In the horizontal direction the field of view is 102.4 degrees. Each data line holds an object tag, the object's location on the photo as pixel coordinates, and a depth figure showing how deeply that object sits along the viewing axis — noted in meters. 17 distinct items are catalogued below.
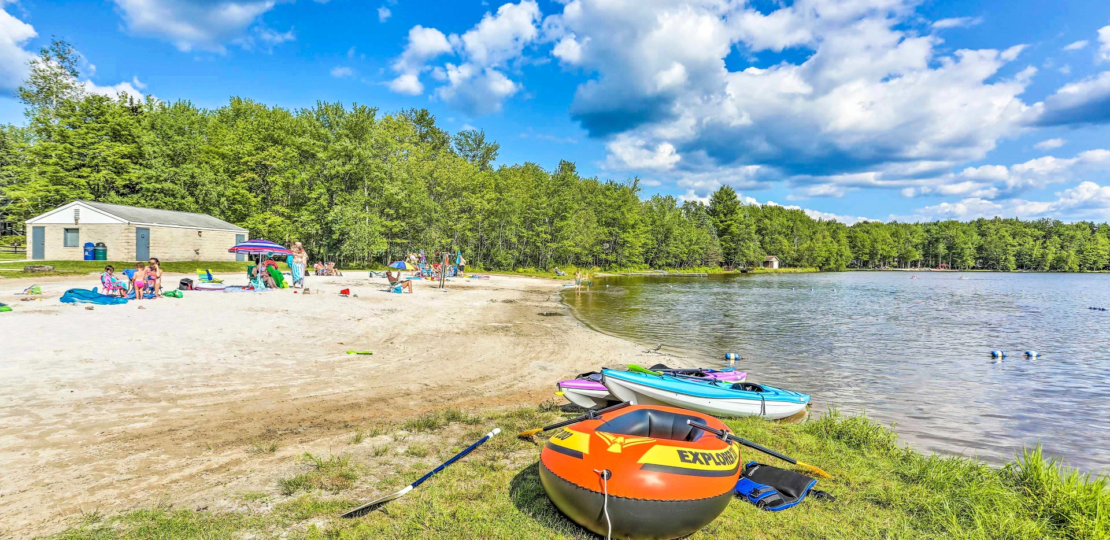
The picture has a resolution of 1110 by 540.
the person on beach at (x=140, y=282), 15.58
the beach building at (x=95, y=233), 29.70
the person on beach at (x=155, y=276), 16.27
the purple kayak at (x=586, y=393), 7.85
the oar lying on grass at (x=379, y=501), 4.36
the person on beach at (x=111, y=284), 15.57
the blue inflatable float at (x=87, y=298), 14.27
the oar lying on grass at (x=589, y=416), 5.12
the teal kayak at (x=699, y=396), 7.51
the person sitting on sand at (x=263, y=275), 20.69
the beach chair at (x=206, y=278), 21.57
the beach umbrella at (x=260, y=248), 20.41
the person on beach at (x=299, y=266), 21.34
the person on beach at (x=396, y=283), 23.80
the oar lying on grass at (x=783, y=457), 5.07
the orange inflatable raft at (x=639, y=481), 3.89
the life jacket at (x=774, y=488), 4.79
